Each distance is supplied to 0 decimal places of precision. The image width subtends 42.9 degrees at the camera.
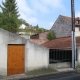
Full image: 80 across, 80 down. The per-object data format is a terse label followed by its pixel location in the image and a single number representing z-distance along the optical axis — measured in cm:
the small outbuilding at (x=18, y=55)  682
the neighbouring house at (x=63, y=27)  2113
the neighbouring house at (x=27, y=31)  3547
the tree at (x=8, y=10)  2757
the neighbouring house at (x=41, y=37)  2268
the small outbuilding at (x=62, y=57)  899
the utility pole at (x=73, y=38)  883
